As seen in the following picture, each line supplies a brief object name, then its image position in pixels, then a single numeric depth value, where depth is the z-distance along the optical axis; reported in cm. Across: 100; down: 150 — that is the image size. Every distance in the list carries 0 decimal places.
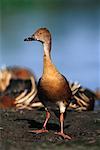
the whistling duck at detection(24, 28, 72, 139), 1423
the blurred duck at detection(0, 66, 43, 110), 2083
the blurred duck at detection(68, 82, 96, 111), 1982
